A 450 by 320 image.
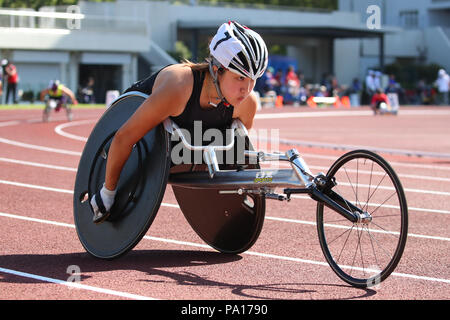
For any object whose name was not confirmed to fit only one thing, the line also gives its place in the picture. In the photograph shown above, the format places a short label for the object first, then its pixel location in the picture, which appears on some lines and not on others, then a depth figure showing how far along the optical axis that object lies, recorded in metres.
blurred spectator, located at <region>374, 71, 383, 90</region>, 38.19
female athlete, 6.07
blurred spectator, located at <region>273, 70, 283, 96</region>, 43.56
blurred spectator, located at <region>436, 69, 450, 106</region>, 47.62
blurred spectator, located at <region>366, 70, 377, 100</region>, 38.31
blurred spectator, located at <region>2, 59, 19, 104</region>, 35.41
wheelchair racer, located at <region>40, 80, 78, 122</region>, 26.84
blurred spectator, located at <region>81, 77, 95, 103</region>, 41.31
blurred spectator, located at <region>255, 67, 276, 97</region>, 41.31
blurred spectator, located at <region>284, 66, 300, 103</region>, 43.47
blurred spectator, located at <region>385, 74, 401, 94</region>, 43.35
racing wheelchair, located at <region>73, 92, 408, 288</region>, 5.88
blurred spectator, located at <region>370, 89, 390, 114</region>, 34.28
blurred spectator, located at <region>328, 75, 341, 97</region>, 46.09
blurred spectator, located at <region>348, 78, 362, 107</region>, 46.59
